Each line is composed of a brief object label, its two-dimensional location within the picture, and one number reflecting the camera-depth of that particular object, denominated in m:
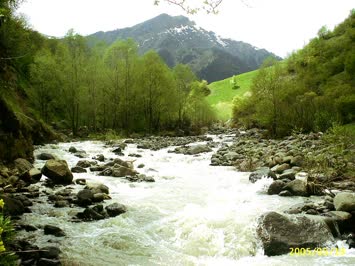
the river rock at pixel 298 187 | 11.79
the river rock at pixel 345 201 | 9.05
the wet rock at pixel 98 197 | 11.52
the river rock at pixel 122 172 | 16.34
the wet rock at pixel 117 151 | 24.48
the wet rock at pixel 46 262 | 6.67
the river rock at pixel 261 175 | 14.30
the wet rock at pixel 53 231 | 8.47
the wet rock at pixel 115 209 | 10.26
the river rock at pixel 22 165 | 14.53
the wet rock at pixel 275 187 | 12.31
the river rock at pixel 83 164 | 18.25
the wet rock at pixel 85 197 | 11.16
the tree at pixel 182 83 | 46.72
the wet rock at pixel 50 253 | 6.94
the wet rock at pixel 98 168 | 17.44
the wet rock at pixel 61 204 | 10.82
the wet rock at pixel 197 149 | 25.53
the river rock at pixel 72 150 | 23.17
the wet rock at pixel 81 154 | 21.72
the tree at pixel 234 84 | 104.72
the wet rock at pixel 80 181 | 14.13
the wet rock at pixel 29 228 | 8.64
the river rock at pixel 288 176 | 13.85
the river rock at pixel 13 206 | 9.47
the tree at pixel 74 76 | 36.25
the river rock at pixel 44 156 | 18.92
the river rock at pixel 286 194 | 11.85
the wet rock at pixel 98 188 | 12.40
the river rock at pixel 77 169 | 16.91
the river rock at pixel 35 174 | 13.74
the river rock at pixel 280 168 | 15.61
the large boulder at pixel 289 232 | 7.73
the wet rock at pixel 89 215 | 9.76
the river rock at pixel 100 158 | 20.59
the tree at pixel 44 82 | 36.84
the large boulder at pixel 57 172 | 14.01
